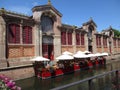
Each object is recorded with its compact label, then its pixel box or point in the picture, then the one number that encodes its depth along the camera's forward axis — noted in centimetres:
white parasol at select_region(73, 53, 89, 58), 1567
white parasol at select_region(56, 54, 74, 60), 1307
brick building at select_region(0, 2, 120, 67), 1095
